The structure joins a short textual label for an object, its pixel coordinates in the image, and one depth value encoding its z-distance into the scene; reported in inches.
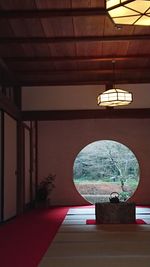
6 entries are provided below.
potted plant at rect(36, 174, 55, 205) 441.1
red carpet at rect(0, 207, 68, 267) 169.8
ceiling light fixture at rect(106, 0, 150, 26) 141.9
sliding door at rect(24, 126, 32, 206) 398.8
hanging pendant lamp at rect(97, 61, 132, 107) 303.1
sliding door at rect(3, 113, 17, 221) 305.3
